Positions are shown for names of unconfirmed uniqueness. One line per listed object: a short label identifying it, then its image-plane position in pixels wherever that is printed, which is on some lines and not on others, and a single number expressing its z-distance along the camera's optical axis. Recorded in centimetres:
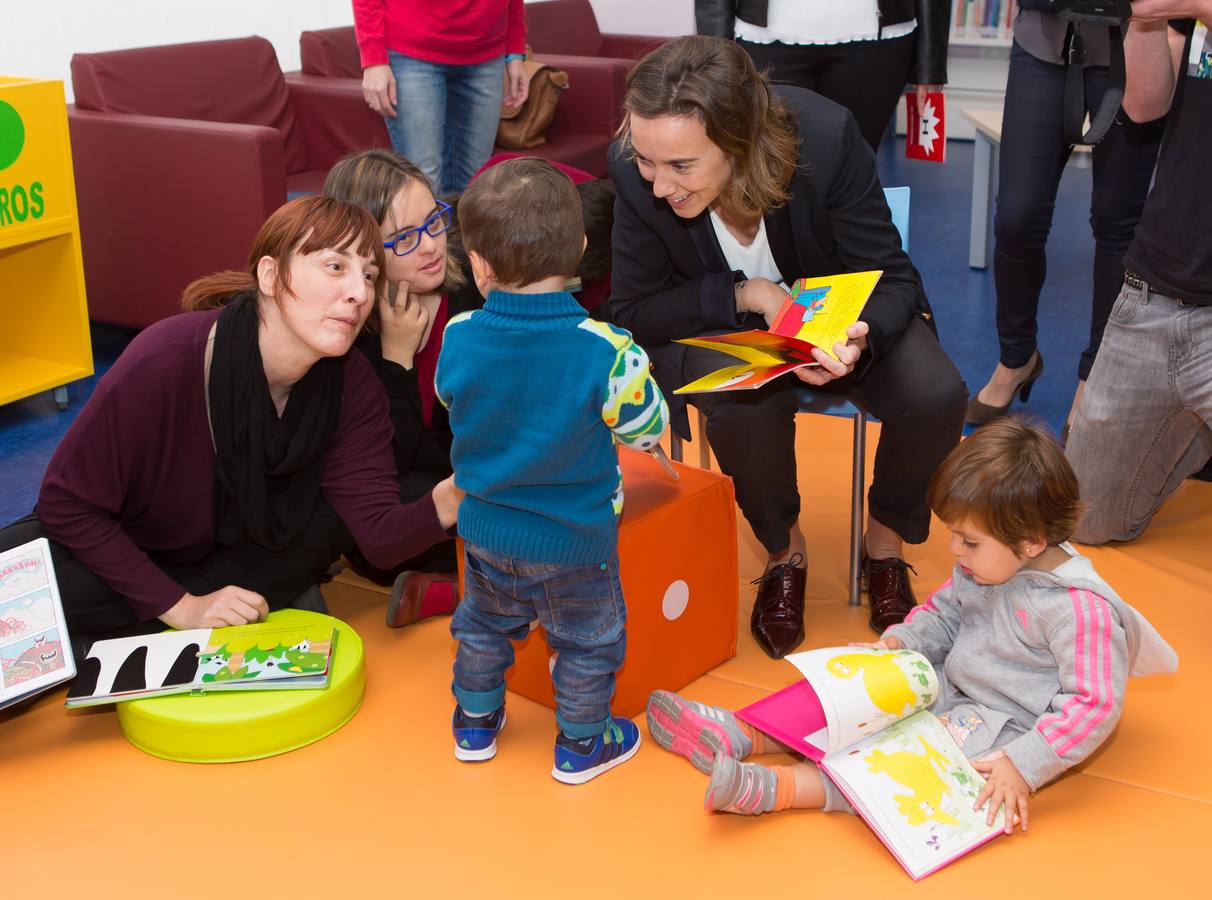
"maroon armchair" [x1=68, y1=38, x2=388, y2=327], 340
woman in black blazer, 198
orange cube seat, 191
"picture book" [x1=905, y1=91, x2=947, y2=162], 279
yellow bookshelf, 306
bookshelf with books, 650
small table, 434
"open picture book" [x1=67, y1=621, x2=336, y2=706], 188
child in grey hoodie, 165
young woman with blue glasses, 211
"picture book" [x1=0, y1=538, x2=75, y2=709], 185
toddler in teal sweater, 165
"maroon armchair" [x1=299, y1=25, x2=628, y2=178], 433
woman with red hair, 192
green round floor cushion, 186
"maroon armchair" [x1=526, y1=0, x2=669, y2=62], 505
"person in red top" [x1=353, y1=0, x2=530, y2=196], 339
